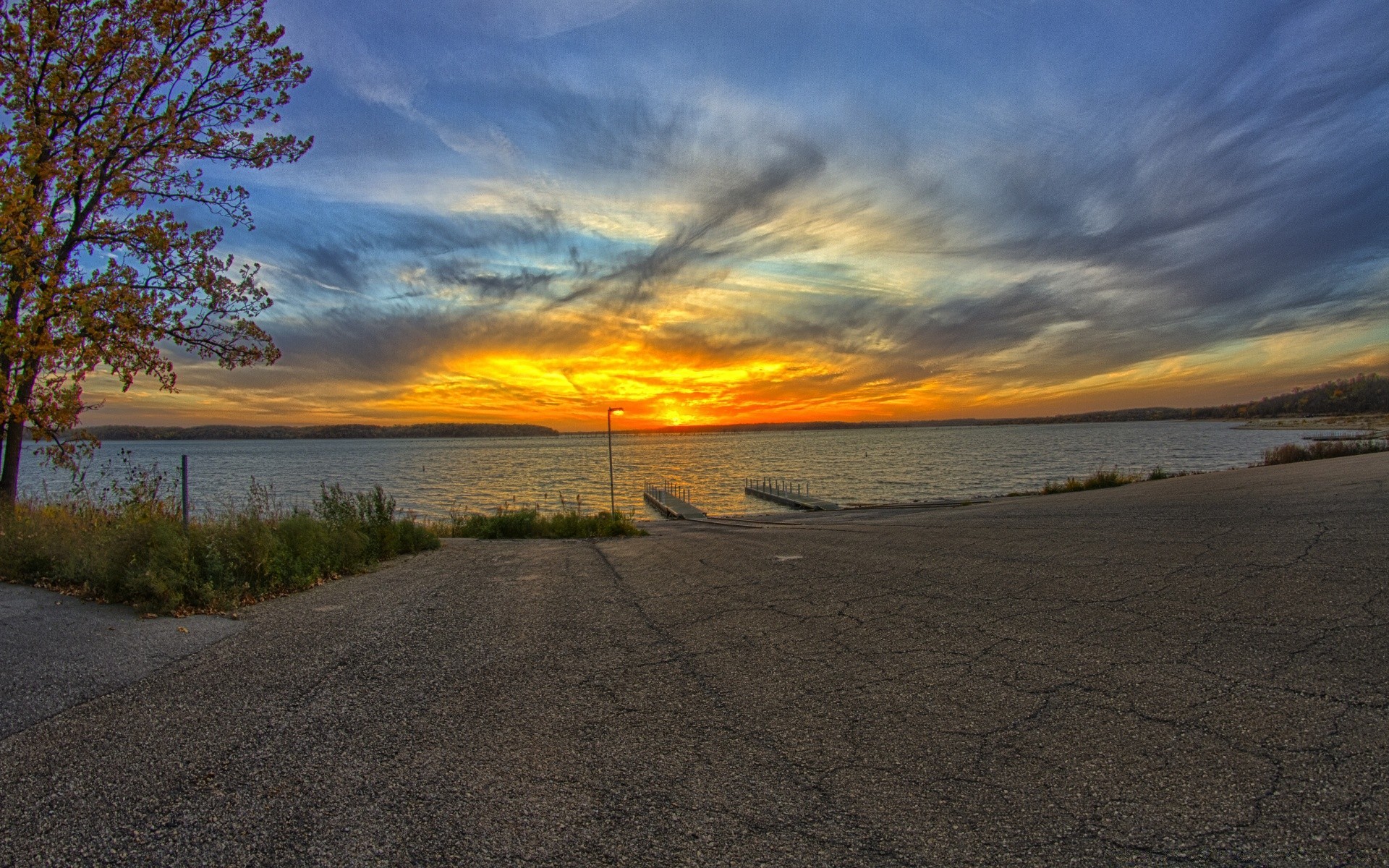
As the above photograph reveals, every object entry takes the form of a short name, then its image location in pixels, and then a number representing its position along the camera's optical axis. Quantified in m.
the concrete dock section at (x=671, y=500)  36.06
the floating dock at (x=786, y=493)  36.05
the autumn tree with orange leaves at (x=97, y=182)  10.00
